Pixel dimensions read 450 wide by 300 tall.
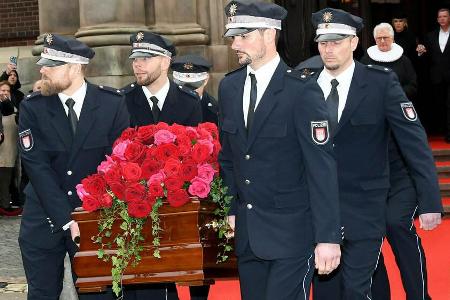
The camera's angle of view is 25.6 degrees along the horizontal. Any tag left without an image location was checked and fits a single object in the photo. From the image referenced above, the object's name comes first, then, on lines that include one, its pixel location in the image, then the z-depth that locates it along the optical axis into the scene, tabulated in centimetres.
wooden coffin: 499
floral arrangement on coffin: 502
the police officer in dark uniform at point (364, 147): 566
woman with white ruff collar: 1095
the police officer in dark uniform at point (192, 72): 841
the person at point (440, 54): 1398
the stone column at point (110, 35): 1227
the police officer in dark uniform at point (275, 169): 467
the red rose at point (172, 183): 512
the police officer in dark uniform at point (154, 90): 672
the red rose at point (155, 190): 507
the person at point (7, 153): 1259
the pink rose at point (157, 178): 514
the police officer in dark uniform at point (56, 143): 566
